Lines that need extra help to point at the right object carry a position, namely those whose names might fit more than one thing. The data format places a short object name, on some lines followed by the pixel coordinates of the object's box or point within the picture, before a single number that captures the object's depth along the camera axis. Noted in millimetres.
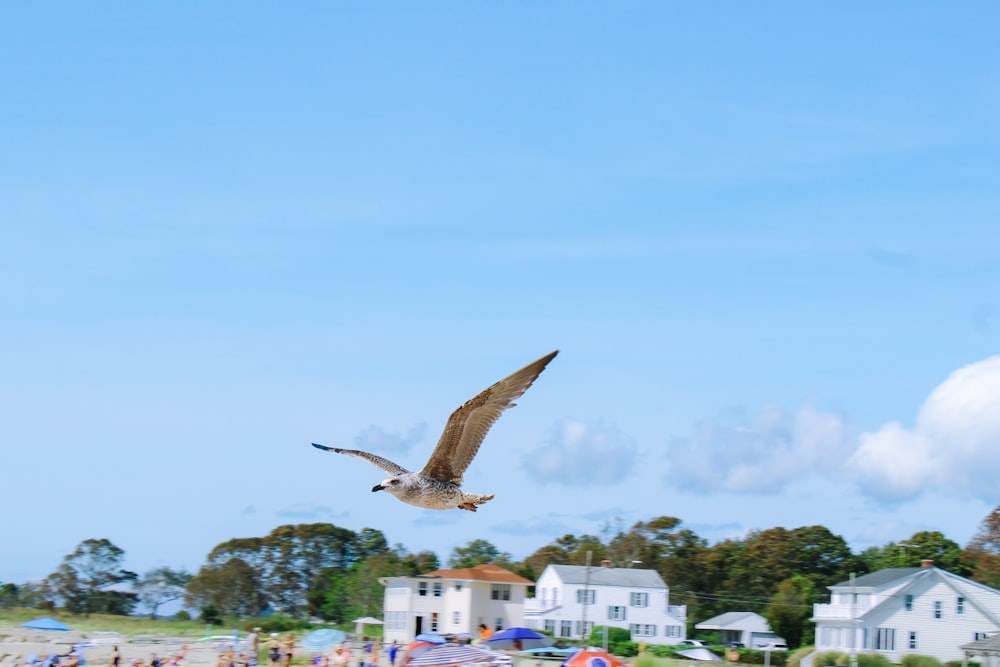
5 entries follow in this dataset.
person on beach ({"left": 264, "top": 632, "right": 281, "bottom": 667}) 47981
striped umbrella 33531
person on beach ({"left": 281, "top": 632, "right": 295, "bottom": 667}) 43559
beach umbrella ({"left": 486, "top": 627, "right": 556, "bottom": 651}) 48288
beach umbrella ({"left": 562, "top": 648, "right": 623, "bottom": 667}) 32438
